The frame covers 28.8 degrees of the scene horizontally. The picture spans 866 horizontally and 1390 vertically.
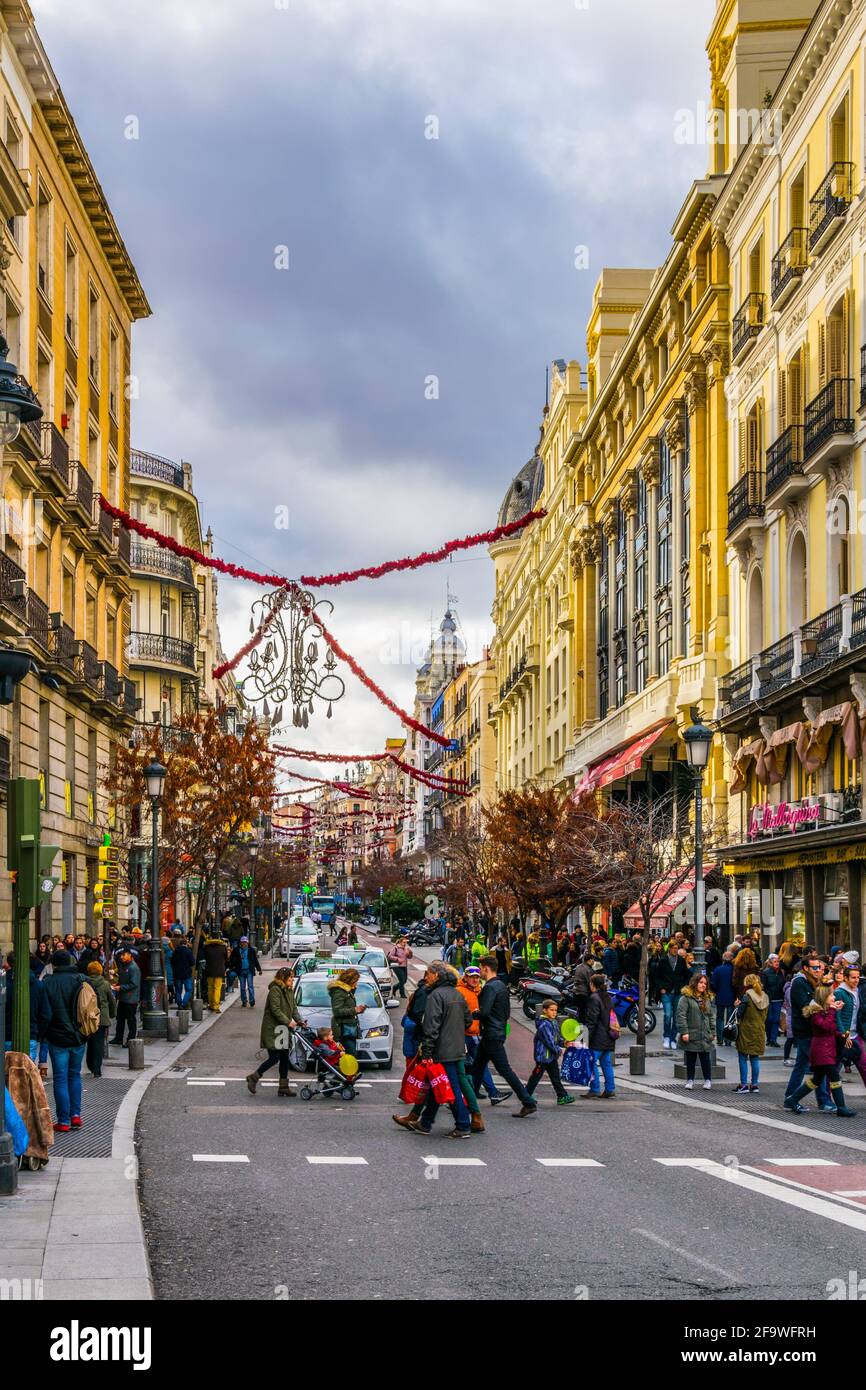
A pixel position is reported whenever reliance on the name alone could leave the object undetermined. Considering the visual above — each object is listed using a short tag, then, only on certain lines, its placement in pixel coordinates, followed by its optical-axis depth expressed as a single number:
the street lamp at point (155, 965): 28.22
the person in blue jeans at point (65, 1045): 16.06
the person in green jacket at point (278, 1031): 19.95
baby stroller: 19.78
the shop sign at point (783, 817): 31.44
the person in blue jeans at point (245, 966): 39.80
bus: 144.38
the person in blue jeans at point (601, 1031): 20.02
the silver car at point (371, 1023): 23.81
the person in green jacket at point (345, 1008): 20.34
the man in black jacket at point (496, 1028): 17.67
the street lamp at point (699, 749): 24.25
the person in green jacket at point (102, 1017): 20.56
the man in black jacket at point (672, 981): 27.58
